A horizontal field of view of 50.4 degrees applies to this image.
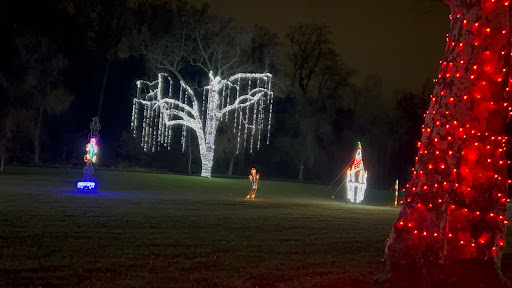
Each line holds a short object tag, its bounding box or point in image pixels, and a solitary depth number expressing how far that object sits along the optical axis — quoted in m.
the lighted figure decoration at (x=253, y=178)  21.89
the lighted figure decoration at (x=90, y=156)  21.34
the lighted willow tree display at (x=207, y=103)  37.16
